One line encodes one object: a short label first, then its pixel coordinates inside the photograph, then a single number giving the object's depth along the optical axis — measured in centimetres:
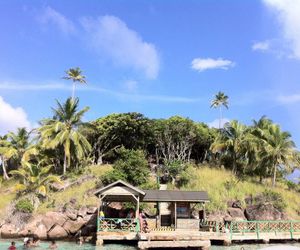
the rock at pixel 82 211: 2315
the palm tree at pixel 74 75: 3840
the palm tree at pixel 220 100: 4202
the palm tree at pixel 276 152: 2939
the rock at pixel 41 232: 2133
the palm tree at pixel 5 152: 3248
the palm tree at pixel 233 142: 3227
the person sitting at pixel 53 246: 1704
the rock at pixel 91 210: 2336
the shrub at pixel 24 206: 2405
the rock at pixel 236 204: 2450
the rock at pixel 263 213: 2336
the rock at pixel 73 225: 2198
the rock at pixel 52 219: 2202
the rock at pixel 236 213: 2338
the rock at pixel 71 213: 2273
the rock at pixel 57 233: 2130
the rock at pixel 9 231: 2215
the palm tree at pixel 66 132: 3037
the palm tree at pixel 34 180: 2604
